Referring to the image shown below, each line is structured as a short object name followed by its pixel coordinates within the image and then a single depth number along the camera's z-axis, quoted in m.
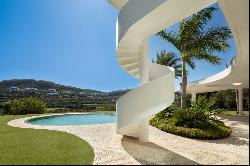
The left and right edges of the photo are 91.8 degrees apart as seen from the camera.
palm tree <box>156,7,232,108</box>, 6.07
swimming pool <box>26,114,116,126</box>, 7.45
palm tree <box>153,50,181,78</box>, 11.48
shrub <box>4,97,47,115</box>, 9.12
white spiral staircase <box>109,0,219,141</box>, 2.84
